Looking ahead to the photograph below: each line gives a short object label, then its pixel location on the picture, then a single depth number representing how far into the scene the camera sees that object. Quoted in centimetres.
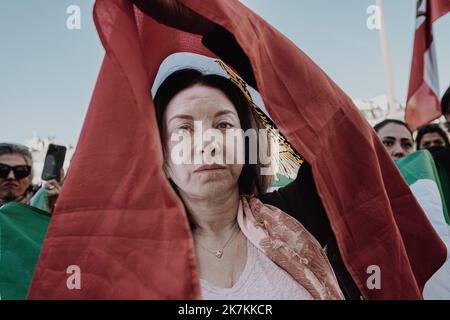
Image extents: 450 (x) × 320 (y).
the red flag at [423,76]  277
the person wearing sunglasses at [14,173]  215
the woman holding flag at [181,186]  89
